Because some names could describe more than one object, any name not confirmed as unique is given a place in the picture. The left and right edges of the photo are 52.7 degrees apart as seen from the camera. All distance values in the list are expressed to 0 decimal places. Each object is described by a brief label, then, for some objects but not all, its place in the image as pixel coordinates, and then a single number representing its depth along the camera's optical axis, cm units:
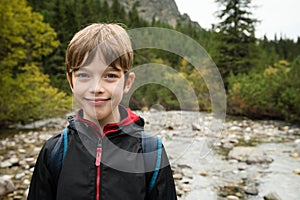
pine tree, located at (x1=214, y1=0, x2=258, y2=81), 1802
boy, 123
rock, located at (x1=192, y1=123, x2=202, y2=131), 670
